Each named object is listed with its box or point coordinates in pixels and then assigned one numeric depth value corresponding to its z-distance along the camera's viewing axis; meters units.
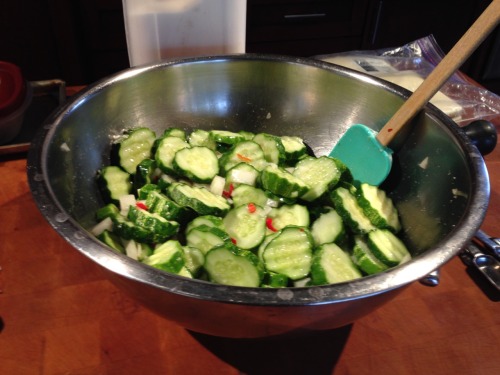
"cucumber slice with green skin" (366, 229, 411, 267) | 0.40
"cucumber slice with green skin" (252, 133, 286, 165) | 0.51
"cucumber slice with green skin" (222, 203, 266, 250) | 0.41
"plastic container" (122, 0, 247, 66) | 0.53
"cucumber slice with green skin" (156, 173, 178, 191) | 0.47
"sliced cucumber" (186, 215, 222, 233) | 0.42
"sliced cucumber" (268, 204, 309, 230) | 0.44
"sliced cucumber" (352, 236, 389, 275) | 0.40
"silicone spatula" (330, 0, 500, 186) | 0.39
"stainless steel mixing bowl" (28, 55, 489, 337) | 0.28
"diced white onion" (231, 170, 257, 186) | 0.48
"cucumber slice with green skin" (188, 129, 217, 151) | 0.52
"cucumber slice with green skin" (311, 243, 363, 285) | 0.37
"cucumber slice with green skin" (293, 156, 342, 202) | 0.47
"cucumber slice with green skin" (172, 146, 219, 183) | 0.47
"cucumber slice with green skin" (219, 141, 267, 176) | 0.49
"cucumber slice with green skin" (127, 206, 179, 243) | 0.40
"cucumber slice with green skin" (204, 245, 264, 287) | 0.35
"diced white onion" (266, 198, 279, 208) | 0.47
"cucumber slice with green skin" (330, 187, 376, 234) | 0.43
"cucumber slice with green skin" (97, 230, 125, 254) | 0.39
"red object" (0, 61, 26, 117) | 0.55
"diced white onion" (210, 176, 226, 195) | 0.48
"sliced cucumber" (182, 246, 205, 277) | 0.37
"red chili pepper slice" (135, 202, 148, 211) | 0.43
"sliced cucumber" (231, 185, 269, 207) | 0.46
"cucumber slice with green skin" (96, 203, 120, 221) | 0.42
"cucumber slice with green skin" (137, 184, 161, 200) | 0.45
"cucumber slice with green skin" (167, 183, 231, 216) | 0.43
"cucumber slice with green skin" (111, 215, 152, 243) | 0.40
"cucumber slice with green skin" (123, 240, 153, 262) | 0.40
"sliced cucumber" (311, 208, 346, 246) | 0.42
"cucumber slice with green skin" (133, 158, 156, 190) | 0.48
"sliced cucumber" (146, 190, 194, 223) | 0.42
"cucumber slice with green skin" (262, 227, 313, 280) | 0.39
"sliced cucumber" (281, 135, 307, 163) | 0.52
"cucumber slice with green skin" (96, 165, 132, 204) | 0.46
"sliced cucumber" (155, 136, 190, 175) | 0.48
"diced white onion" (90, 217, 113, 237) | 0.42
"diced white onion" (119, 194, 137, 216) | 0.45
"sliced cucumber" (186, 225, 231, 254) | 0.39
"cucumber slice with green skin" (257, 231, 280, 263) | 0.40
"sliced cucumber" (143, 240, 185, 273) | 0.35
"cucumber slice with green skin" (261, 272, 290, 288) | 0.38
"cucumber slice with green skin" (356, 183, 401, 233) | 0.44
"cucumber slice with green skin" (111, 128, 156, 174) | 0.49
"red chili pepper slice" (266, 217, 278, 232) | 0.45
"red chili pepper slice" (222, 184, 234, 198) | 0.48
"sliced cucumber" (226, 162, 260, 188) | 0.47
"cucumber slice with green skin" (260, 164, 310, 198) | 0.45
